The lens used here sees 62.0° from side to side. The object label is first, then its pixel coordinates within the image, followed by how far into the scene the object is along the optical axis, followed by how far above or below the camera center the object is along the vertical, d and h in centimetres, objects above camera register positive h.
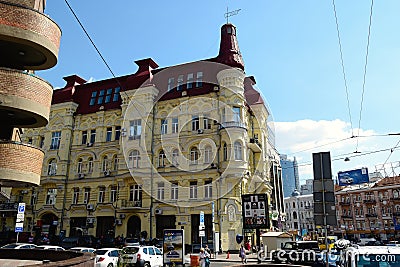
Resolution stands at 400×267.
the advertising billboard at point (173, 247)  1988 -175
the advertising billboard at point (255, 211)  2680 +57
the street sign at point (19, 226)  1841 -59
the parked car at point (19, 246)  2069 -187
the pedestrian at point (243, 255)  2356 -257
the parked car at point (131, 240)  3212 -224
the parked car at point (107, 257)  1862 -229
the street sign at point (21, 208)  1875 +39
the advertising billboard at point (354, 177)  4219 +533
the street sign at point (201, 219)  2561 -11
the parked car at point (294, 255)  1939 -222
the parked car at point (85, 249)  2131 -209
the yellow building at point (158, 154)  3303 +678
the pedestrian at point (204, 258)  1889 -229
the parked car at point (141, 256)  1944 -231
